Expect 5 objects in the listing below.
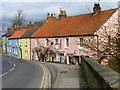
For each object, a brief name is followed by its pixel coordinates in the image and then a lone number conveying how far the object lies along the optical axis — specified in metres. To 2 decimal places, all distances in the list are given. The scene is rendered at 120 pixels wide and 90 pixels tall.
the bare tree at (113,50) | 7.56
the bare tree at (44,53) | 29.61
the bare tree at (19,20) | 61.53
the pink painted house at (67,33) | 23.92
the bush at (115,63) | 7.45
